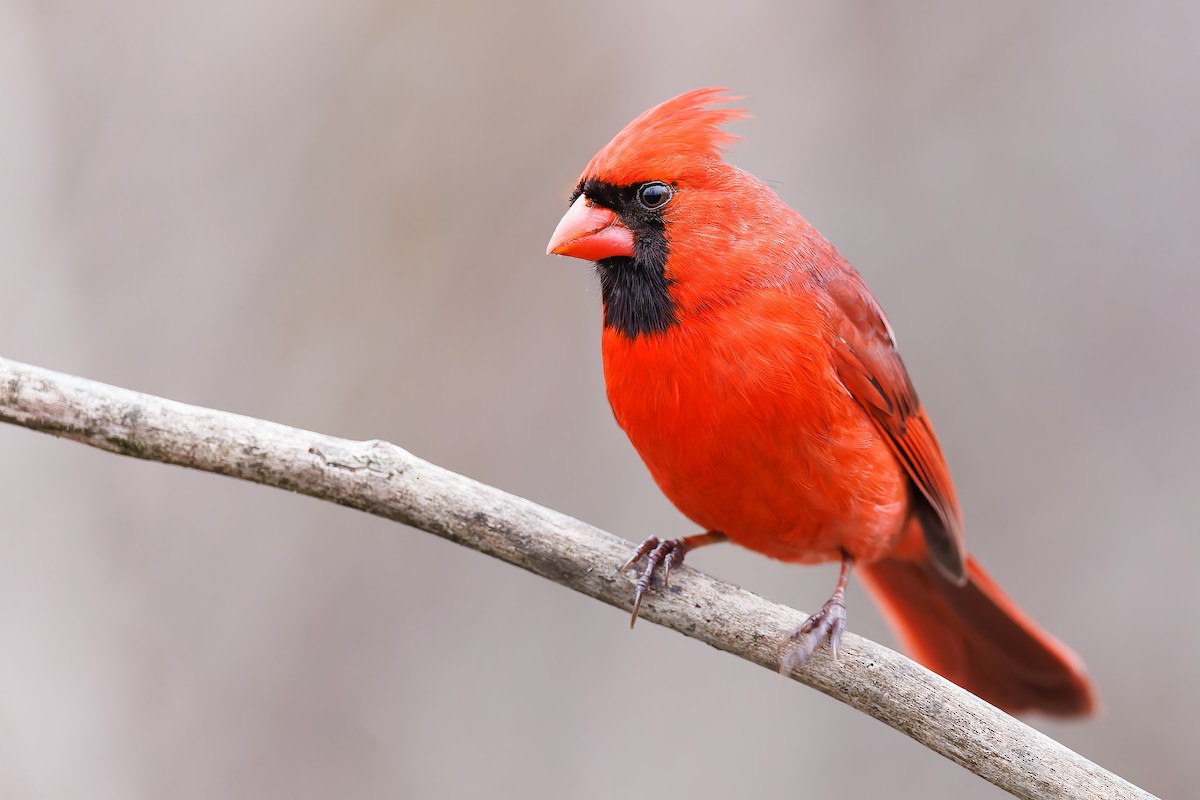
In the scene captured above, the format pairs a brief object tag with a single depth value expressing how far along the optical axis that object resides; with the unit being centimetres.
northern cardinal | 611
